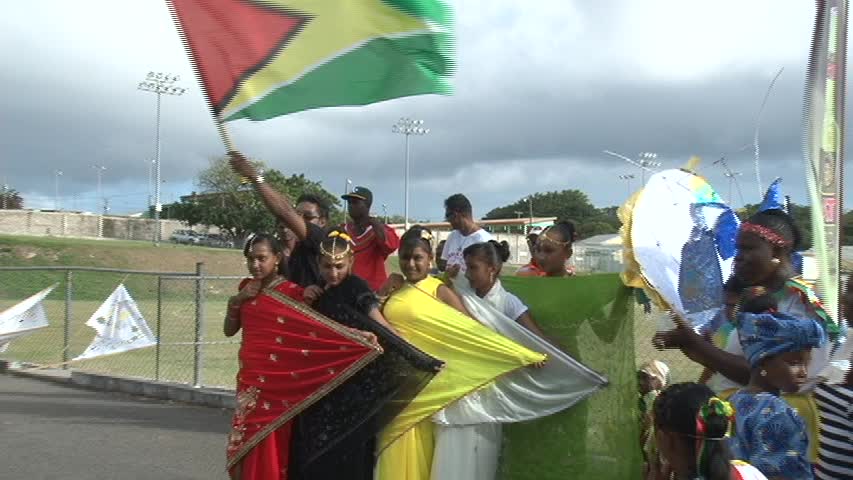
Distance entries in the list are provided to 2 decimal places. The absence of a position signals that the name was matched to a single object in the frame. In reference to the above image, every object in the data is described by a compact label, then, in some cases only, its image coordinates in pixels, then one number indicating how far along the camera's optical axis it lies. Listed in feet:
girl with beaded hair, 7.43
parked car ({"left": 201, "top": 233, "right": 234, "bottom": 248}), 252.83
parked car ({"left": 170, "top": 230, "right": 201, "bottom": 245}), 267.18
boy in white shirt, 22.82
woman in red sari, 15.55
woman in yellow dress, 15.40
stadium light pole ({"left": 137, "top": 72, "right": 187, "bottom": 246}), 175.85
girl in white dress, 15.29
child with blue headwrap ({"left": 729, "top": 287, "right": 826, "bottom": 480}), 8.41
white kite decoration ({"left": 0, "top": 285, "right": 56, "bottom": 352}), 40.01
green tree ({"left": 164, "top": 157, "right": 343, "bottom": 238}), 228.22
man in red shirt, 21.01
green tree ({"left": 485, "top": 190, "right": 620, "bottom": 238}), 253.44
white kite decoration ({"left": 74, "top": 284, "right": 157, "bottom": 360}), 38.63
